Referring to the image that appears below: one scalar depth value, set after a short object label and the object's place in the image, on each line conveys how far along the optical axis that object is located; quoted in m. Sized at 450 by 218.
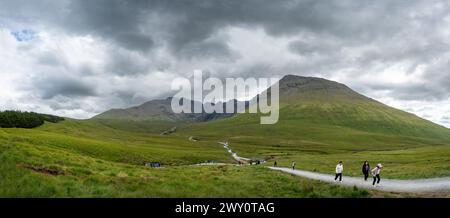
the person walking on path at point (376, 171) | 37.40
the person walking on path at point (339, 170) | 41.59
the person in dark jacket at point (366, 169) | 41.50
